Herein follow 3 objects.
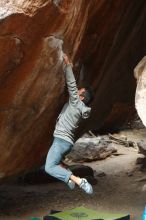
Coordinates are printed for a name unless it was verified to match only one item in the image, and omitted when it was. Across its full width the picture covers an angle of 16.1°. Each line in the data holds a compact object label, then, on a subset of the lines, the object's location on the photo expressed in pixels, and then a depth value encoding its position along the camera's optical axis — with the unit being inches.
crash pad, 252.7
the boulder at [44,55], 255.6
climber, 260.1
